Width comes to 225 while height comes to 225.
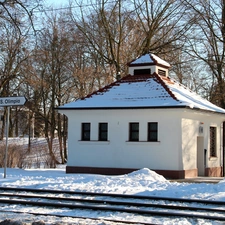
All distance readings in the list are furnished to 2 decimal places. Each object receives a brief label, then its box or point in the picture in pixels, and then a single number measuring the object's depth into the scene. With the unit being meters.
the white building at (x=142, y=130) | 22.73
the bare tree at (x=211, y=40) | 35.19
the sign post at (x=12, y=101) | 18.41
